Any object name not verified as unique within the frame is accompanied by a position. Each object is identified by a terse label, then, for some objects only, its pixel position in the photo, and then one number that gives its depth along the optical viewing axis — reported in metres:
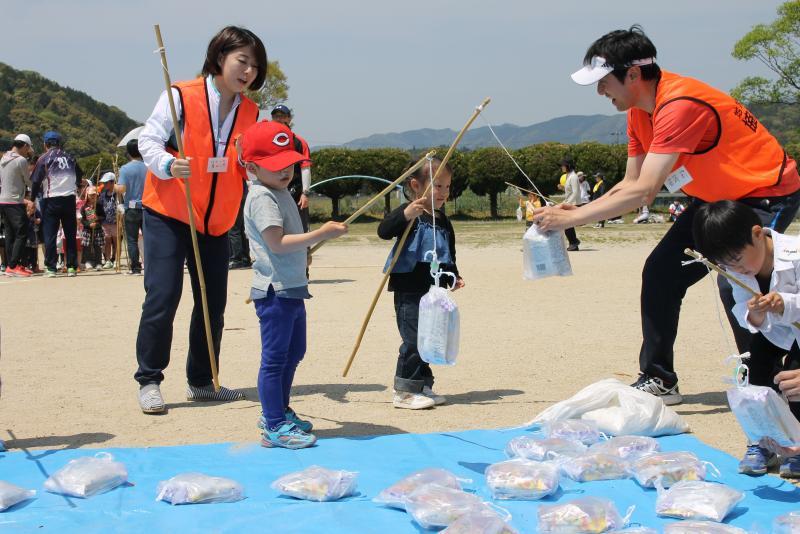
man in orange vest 4.42
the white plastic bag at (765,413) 3.51
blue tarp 3.31
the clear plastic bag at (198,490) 3.51
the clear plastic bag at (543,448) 4.05
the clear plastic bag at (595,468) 3.81
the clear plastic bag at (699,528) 3.03
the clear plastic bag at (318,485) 3.57
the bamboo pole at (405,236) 4.49
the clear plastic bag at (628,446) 4.03
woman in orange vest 4.84
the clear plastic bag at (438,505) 3.23
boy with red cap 4.21
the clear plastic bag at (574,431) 4.33
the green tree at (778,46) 35.25
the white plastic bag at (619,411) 4.42
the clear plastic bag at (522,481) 3.57
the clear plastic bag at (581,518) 3.14
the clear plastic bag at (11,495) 3.41
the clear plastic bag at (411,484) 3.49
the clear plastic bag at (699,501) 3.29
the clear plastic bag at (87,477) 3.58
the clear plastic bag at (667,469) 3.67
